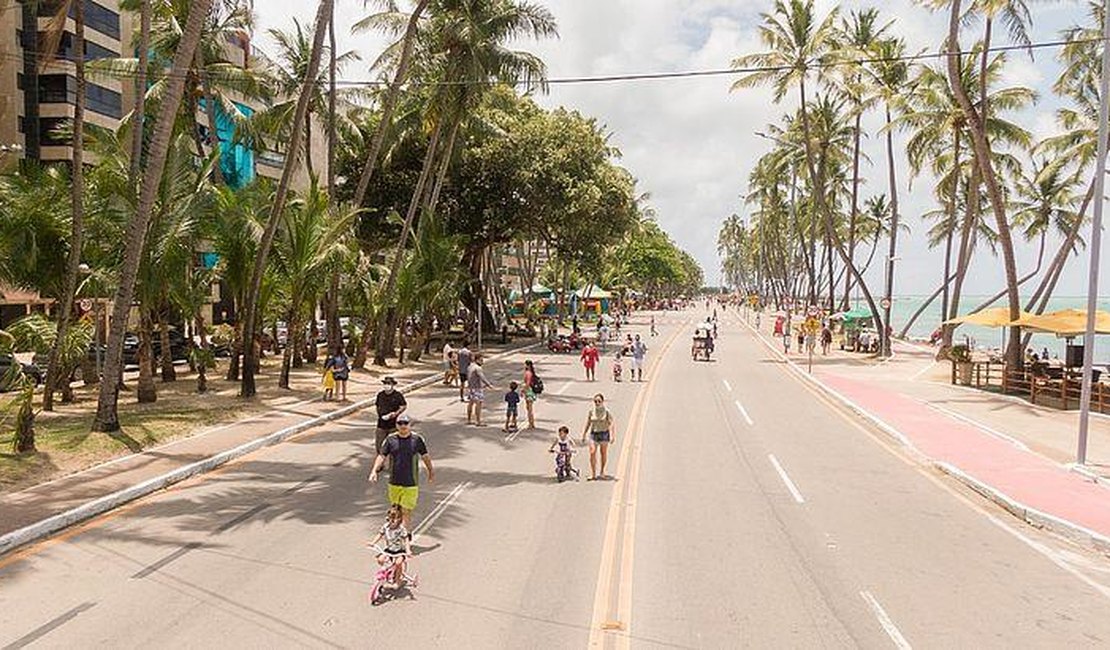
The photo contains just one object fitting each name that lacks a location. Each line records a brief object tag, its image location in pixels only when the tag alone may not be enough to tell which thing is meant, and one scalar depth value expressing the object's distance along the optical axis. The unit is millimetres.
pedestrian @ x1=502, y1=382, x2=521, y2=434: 18516
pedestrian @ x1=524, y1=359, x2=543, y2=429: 19297
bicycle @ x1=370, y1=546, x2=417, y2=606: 8102
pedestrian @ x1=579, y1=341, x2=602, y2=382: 30875
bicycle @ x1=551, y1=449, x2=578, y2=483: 13539
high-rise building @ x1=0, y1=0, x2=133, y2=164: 48000
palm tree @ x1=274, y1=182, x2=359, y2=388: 24781
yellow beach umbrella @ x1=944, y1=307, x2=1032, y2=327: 28141
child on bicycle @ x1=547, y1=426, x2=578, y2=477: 13378
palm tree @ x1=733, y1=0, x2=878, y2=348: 41969
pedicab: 40062
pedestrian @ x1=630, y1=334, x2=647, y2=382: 30203
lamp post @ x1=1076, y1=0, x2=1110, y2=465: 14992
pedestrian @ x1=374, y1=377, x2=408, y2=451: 13636
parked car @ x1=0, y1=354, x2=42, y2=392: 25859
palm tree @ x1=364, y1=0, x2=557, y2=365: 32375
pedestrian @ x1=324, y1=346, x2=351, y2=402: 22625
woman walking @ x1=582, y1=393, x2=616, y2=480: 13625
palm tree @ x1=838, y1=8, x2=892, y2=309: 41531
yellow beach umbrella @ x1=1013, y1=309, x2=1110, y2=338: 24797
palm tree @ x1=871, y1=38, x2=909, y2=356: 40594
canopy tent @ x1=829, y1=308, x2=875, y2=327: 52812
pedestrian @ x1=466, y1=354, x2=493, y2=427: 19438
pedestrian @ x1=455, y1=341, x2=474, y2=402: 23938
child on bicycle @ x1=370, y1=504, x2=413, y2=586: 8250
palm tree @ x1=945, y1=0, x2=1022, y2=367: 27828
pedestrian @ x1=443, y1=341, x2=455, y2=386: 28430
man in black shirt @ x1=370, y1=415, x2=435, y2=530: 9352
